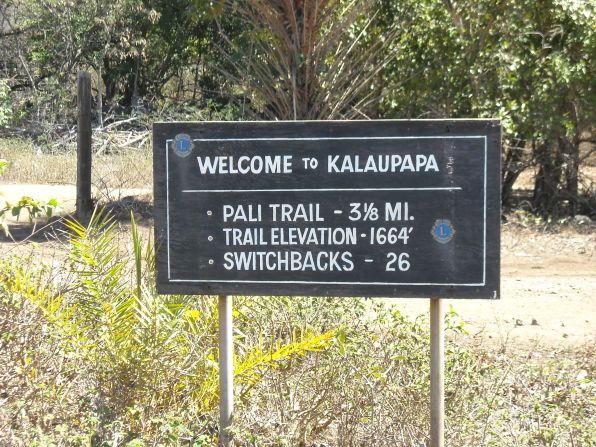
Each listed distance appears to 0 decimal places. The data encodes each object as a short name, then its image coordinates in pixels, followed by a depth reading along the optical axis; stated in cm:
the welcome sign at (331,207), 383
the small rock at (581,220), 1289
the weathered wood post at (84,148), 1183
